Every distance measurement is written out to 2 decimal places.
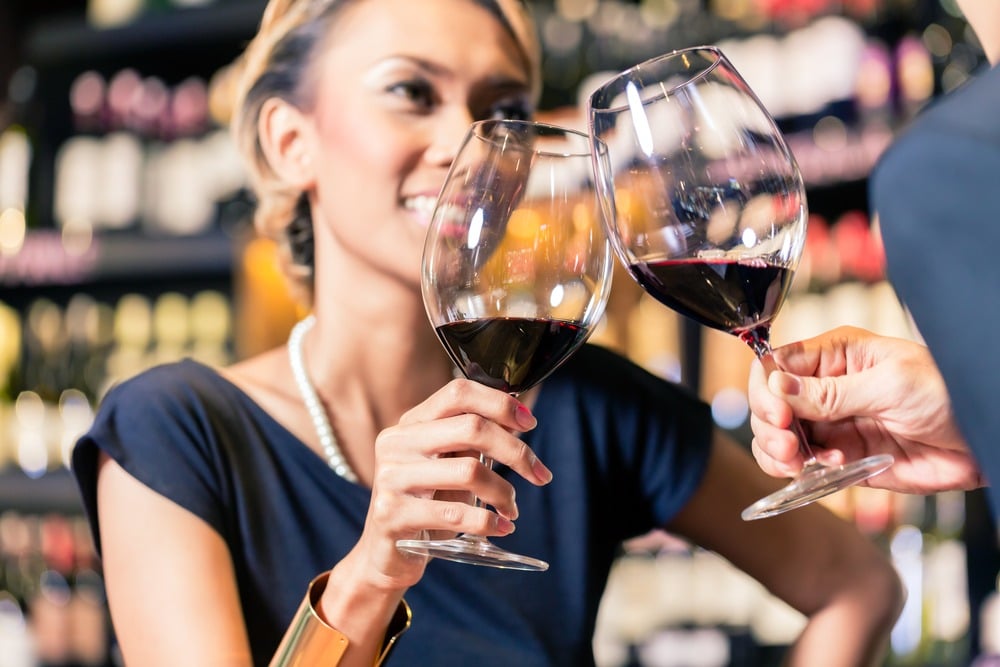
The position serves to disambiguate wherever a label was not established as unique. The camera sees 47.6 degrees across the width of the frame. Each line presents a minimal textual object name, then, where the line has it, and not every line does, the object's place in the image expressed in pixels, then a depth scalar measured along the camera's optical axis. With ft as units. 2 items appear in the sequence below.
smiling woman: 3.53
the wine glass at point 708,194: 2.27
